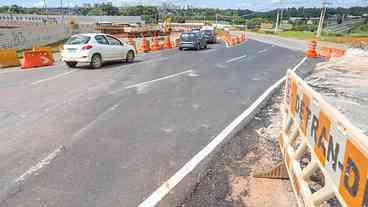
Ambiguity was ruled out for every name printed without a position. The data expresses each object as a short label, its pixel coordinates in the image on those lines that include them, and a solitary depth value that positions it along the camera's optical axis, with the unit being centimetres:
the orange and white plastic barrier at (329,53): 2465
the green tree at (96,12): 15058
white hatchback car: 1501
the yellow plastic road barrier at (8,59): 1603
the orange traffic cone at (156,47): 2722
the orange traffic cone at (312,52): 2376
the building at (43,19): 6681
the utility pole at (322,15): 5707
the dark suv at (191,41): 2766
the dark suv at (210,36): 3727
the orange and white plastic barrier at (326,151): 216
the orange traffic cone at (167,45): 2967
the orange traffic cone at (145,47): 2538
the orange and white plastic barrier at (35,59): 1588
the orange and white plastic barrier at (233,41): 3675
